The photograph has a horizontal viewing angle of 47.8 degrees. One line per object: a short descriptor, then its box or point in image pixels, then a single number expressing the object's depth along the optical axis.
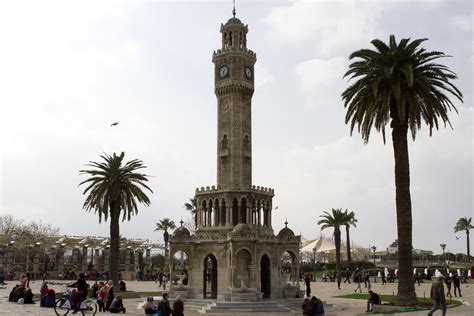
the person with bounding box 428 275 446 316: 21.12
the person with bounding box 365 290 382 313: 31.28
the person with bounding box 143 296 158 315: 24.78
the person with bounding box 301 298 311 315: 24.61
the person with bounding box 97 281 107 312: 28.55
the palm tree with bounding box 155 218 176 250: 100.12
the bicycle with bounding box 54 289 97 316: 22.56
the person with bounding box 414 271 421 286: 56.75
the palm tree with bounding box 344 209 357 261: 80.25
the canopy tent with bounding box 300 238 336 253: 91.38
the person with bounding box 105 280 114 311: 29.02
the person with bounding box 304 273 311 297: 42.71
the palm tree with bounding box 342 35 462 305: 30.95
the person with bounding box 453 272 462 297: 39.88
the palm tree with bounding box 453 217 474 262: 106.19
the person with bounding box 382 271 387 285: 60.75
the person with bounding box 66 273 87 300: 24.96
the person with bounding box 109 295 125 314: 27.82
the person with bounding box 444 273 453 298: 34.94
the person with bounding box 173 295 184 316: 22.88
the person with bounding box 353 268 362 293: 52.70
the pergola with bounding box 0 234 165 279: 72.44
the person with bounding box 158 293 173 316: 22.66
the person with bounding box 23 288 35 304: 30.23
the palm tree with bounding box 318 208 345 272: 78.53
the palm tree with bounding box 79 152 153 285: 45.50
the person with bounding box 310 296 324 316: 23.91
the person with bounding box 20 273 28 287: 31.37
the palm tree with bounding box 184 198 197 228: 85.70
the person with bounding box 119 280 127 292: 45.01
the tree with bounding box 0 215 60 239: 101.50
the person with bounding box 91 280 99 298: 39.25
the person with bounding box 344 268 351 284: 65.69
